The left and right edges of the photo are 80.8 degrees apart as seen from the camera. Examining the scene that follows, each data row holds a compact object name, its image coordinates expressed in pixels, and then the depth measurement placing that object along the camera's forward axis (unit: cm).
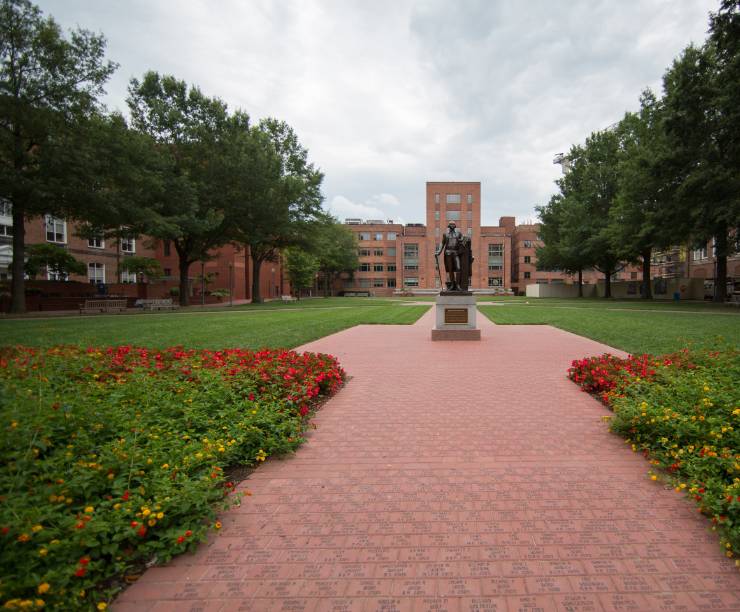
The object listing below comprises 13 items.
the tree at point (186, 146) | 2978
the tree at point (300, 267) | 5966
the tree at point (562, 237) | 4462
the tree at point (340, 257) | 7567
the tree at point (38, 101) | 2131
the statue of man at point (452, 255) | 1447
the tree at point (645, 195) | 2792
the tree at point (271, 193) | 3441
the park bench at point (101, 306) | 2804
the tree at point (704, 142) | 2272
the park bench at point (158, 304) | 3210
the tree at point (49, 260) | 3406
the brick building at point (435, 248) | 8612
